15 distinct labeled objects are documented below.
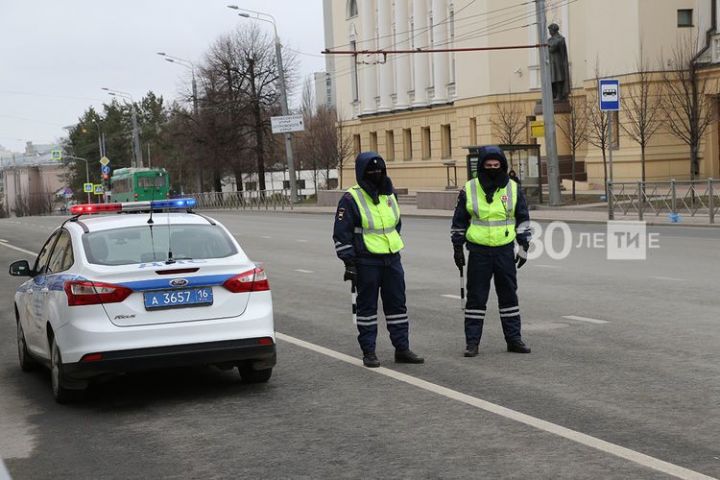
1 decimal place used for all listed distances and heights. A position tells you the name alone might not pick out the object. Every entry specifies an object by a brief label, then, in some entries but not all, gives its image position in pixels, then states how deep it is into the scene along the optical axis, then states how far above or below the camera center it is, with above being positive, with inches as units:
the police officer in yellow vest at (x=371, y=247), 361.1 -29.5
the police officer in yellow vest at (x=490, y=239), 375.2 -30.0
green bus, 2689.5 -42.8
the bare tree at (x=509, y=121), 2093.4 +48.2
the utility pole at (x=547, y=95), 1433.3 +63.1
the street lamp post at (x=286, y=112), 2299.5 +97.0
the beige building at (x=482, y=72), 1745.8 +145.5
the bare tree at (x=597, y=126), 1647.4 +24.1
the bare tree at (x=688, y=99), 1585.9 +56.8
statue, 1632.1 +116.2
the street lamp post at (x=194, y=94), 2909.7 +182.5
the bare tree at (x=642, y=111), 1637.6 +43.8
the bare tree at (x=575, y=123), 1811.0 +34.3
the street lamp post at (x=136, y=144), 3328.2 +65.1
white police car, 311.4 -39.2
